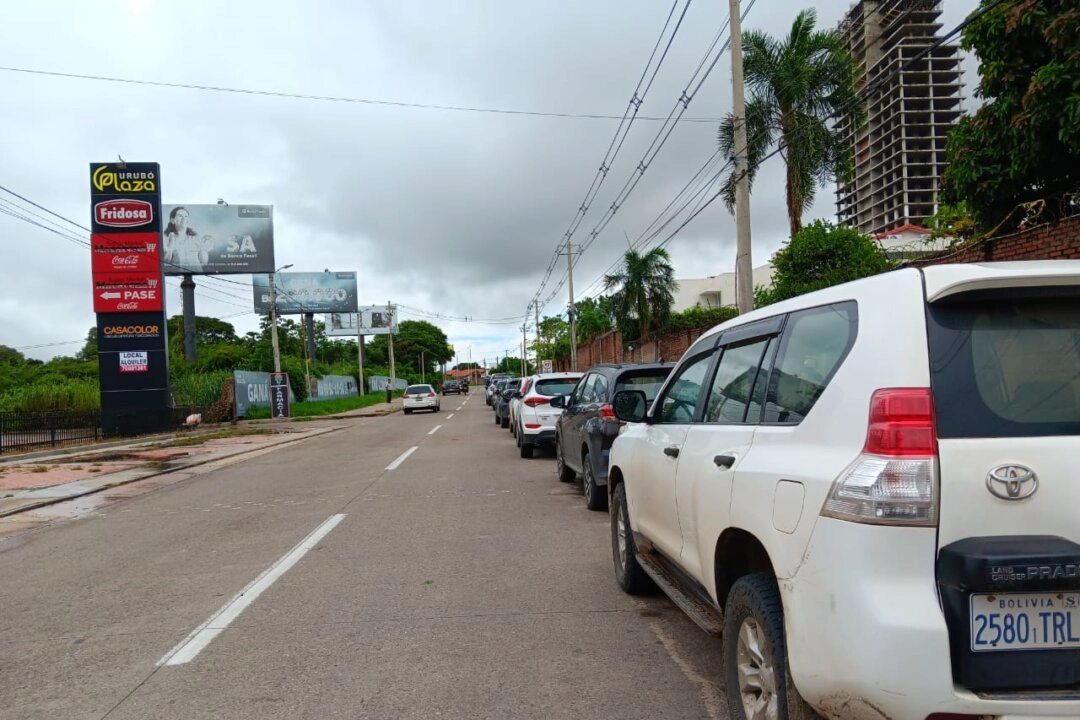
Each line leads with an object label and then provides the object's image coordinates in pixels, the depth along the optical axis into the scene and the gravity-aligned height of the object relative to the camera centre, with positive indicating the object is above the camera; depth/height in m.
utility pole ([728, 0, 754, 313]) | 14.33 +3.20
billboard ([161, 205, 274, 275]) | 49.44 +8.79
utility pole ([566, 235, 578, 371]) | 43.23 +5.11
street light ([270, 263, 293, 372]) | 38.53 +2.57
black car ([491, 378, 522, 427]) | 26.86 -1.29
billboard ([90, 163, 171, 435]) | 32.12 +4.19
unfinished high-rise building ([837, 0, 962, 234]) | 102.00 +26.26
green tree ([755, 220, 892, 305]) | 16.59 +2.06
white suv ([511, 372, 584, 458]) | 15.78 -0.90
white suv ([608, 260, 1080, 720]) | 2.42 -0.50
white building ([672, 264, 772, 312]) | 71.44 +6.13
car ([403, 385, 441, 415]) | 42.06 -1.46
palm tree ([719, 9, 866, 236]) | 22.31 +7.56
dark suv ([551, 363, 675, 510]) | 9.20 -0.63
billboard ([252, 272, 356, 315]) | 69.62 +7.40
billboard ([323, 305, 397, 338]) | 84.69 +5.57
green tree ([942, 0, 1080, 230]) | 9.34 +2.95
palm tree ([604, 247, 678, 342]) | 38.03 +3.57
